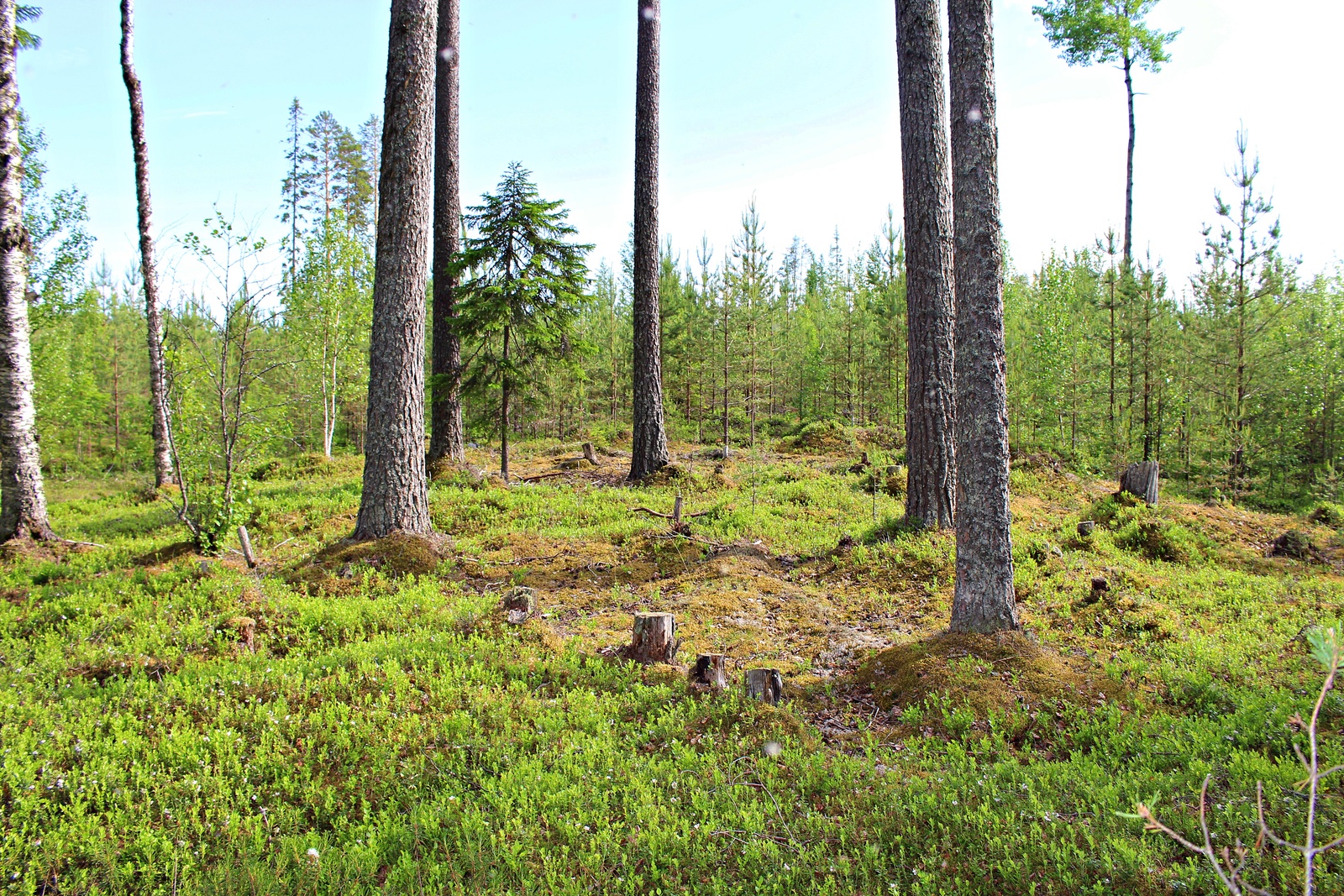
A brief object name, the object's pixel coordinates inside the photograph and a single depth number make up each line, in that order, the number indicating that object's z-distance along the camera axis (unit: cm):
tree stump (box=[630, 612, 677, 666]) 560
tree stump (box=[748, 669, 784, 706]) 489
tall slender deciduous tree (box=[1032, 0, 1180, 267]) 1870
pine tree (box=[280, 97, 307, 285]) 3070
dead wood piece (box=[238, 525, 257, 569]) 803
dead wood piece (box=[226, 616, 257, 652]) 575
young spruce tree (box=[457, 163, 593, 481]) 1220
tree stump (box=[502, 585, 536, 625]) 638
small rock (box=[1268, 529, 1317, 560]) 866
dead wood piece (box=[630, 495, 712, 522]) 965
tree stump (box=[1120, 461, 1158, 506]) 1085
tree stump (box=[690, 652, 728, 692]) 507
